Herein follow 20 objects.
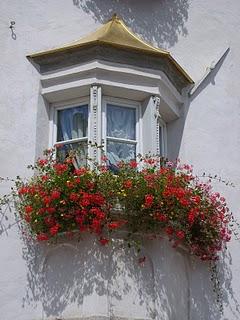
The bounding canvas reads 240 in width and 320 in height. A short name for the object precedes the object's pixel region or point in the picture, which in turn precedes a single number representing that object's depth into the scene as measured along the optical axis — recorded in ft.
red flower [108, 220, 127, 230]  32.81
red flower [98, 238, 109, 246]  33.07
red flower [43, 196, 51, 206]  33.35
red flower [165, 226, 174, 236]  34.12
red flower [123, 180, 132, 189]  33.83
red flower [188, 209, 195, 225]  34.14
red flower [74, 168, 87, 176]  33.99
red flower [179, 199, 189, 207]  34.02
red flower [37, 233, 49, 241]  33.58
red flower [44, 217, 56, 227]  33.53
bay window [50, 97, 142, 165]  37.97
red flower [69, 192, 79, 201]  33.32
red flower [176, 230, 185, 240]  34.00
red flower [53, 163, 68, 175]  34.27
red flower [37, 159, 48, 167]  35.55
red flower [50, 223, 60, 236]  33.09
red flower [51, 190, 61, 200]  33.32
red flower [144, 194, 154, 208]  33.35
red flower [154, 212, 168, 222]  33.63
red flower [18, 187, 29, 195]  34.63
